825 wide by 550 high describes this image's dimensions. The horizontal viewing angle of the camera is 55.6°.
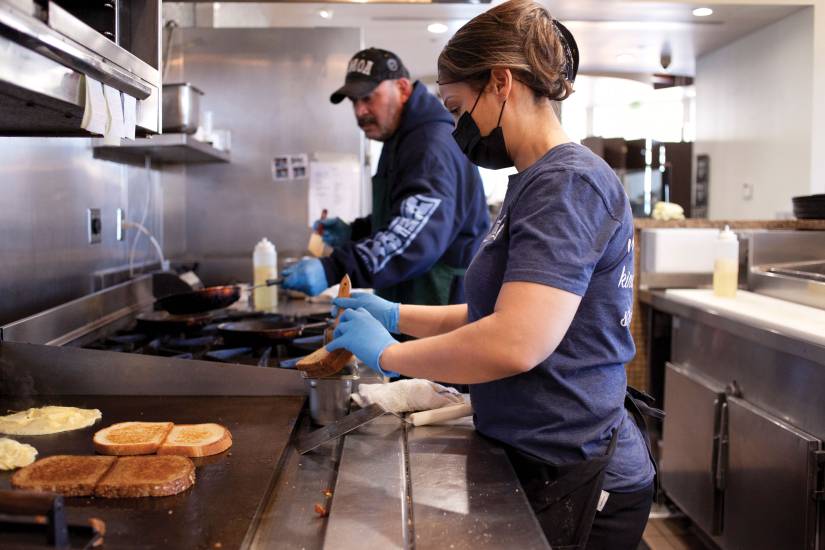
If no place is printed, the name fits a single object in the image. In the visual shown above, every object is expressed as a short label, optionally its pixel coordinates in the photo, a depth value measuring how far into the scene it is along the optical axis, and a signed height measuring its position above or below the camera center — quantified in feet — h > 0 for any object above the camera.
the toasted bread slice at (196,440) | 4.48 -1.32
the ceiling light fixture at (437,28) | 22.66 +5.45
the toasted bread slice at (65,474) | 3.89 -1.33
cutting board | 8.03 -1.18
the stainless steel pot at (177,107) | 10.80 +1.49
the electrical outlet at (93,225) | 9.62 -0.13
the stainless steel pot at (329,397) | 5.25 -1.24
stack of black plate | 11.14 +0.08
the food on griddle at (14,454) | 4.28 -1.33
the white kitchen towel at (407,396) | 5.30 -1.24
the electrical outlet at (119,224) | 10.82 -0.14
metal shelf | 10.36 +0.95
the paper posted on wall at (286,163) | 14.66 +0.95
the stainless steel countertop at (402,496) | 3.57 -1.44
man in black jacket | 8.35 +0.13
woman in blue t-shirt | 4.00 -0.53
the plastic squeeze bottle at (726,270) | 10.77 -0.79
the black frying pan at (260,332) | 7.21 -1.12
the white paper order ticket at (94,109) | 4.16 +0.57
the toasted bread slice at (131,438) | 4.49 -1.32
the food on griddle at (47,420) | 4.91 -1.32
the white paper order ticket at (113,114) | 4.54 +0.59
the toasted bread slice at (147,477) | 3.88 -1.33
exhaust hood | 3.30 +0.76
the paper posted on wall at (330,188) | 14.70 +0.48
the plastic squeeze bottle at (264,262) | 11.38 -0.71
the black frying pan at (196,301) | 8.87 -0.99
